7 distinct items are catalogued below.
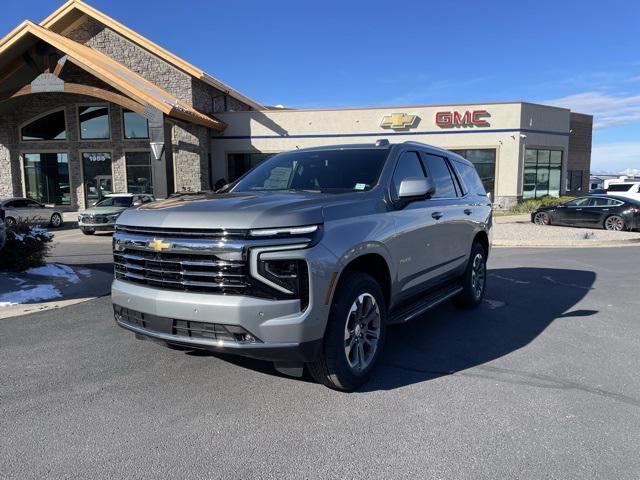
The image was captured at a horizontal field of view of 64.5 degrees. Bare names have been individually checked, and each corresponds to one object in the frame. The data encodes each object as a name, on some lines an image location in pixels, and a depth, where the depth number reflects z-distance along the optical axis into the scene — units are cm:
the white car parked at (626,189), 2638
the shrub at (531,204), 2628
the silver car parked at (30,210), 2091
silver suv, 336
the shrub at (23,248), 816
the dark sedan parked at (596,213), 1758
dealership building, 2659
